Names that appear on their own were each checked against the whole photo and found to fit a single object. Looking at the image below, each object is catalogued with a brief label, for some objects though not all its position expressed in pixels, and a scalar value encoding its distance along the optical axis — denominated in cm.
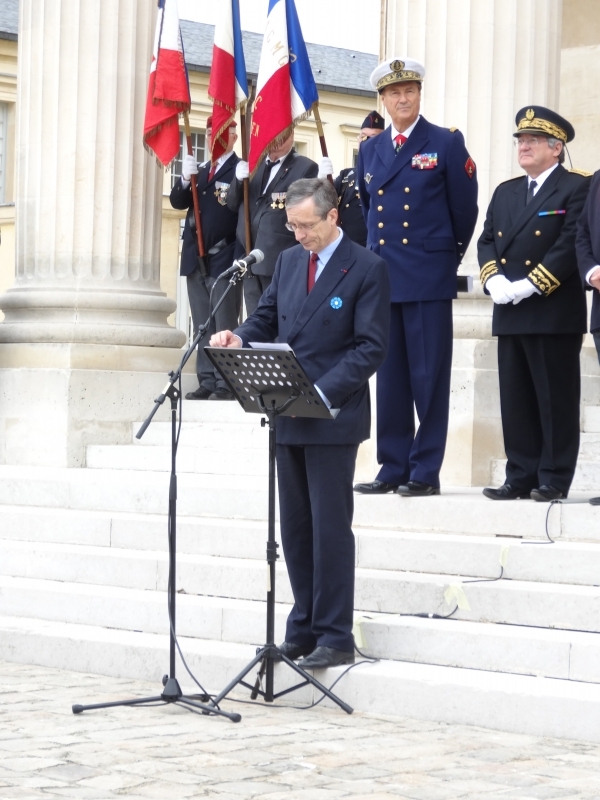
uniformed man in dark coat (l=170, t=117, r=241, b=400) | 2161
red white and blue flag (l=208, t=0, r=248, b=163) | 2075
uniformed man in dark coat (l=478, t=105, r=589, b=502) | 1527
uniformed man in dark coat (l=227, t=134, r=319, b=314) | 1986
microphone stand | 1239
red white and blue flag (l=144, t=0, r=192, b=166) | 2097
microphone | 1241
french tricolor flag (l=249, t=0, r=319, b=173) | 1931
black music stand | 1234
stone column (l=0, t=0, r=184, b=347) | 2153
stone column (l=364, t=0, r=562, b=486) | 1853
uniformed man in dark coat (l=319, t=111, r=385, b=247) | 1966
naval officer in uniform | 1565
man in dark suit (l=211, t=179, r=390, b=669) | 1308
